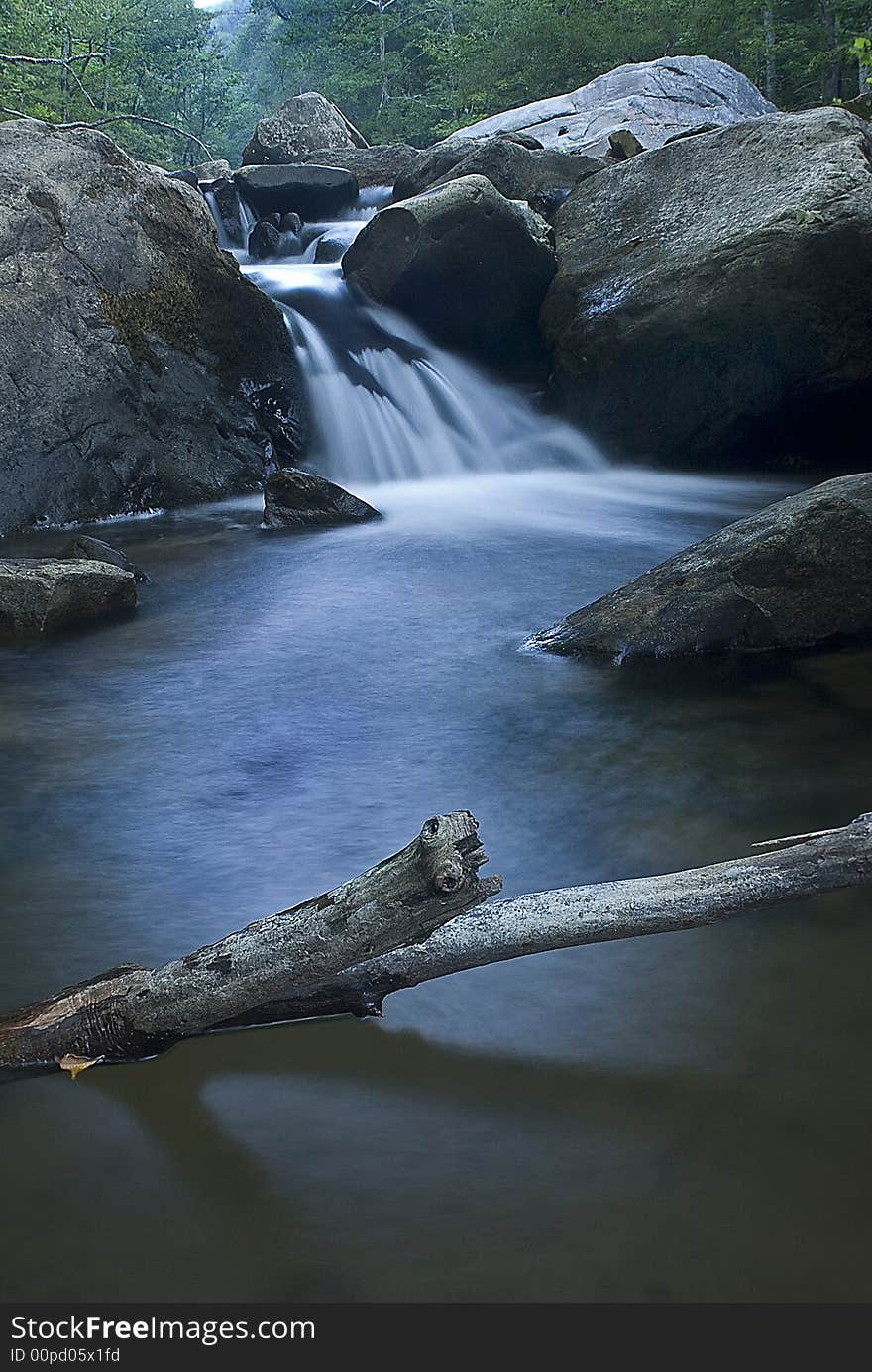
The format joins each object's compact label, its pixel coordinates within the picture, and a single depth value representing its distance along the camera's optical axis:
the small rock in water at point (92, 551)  7.40
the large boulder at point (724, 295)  9.86
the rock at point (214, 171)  23.55
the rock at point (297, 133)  23.08
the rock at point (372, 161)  19.81
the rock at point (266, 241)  15.60
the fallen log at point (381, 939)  2.02
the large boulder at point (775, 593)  5.61
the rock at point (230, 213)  17.23
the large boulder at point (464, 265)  11.12
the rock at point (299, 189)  17.39
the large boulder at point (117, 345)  9.20
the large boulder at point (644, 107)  18.89
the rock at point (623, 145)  15.12
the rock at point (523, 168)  13.73
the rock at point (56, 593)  6.46
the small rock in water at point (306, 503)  9.15
